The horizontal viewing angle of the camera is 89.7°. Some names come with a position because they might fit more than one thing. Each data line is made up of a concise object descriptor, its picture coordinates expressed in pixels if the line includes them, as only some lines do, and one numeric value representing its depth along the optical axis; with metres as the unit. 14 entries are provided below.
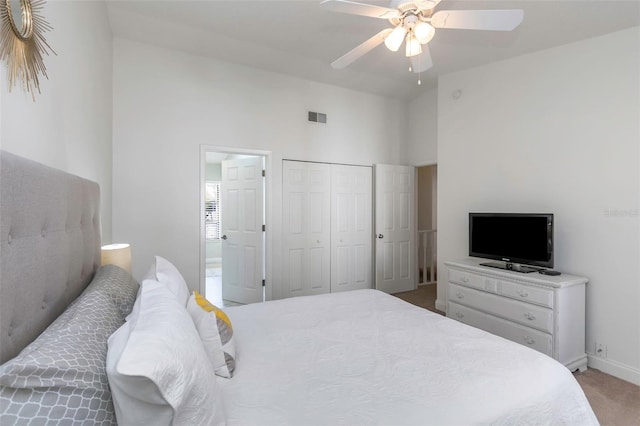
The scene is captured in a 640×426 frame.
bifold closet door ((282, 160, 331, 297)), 4.16
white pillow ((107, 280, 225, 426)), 0.77
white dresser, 2.60
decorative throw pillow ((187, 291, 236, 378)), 1.36
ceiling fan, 1.74
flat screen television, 2.87
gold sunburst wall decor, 0.93
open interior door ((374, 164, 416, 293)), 4.75
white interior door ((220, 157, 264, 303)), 4.07
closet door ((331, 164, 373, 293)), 4.50
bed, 0.78
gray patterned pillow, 0.67
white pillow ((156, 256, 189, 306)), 1.60
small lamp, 1.98
